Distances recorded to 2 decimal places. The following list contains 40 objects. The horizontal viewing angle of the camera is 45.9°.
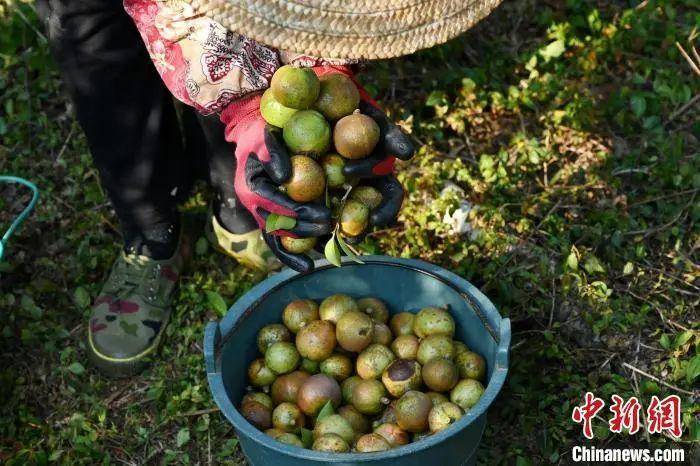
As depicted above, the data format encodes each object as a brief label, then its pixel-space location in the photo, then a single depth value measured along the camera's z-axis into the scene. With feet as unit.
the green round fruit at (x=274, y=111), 8.20
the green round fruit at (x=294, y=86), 7.93
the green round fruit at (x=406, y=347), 9.14
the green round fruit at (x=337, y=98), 8.28
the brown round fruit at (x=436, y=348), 8.84
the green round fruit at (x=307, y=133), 7.89
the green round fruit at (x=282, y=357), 9.06
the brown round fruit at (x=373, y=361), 8.95
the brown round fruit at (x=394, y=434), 8.30
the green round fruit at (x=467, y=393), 8.42
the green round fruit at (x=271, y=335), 9.32
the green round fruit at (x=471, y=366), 8.75
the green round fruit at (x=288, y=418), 8.61
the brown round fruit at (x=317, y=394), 8.66
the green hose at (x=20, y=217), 9.50
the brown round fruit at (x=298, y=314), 9.34
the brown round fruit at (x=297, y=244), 8.43
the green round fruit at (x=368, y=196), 8.26
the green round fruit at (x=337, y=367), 9.11
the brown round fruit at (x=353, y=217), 8.06
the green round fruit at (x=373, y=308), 9.51
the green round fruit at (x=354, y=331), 8.95
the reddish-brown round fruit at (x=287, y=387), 8.96
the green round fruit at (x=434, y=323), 9.07
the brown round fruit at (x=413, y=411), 8.21
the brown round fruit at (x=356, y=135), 7.86
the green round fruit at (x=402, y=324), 9.48
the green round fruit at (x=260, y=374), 9.20
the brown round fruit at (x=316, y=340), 9.06
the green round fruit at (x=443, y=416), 8.09
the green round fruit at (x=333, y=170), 8.16
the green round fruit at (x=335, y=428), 8.23
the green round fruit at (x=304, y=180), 7.81
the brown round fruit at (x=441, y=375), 8.50
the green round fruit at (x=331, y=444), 7.89
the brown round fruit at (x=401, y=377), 8.68
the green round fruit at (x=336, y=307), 9.29
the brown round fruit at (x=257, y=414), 8.68
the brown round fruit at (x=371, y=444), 7.92
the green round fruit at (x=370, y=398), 8.65
